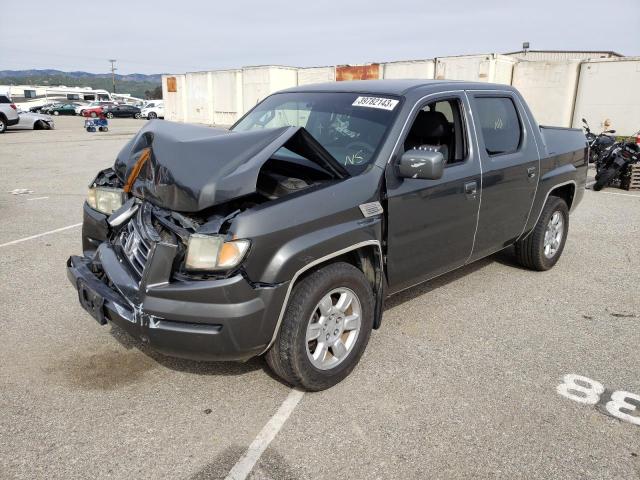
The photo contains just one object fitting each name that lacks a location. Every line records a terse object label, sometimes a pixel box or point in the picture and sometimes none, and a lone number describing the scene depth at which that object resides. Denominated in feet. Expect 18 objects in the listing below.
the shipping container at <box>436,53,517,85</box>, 71.61
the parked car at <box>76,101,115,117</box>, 154.61
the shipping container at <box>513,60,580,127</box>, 65.31
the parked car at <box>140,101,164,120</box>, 151.33
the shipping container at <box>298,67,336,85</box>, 93.43
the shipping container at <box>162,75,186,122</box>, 125.90
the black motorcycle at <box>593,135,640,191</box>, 34.47
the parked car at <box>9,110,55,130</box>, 88.28
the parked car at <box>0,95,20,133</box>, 79.90
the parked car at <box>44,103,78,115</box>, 167.43
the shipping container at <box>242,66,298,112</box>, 100.58
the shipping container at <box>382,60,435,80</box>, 80.74
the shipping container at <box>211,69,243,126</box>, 111.04
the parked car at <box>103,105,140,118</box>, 153.07
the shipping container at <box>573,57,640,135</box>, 58.44
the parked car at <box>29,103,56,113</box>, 167.02
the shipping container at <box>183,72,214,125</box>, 118.52
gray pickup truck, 8.75
